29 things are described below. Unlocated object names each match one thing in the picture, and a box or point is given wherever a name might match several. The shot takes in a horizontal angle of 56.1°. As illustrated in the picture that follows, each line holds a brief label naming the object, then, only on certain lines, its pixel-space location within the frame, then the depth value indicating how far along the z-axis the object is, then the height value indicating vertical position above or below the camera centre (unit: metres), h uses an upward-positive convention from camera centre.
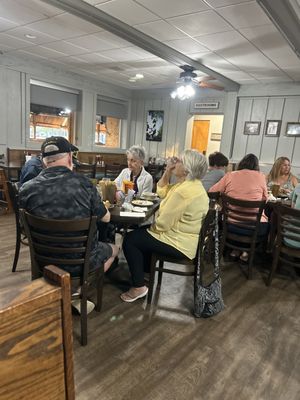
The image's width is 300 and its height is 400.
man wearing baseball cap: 1.64 -0.33
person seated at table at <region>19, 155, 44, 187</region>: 2.93 -0.39
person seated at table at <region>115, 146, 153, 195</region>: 3.18 -0.39
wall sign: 6.58 +0.95
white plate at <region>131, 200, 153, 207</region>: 2.61 -0.57
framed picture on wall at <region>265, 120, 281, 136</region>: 5.73 +0.48
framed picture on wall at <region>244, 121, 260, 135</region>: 5.96 +0.46
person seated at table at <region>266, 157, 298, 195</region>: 3.88 -0.34
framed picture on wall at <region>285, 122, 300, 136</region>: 5.50 +0.47
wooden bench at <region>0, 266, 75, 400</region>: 0.52 -0.41
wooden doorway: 8.13 +0.32
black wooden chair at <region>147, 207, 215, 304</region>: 2.17 -0.90
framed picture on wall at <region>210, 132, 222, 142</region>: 8.08 +0.28
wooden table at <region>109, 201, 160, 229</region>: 2.18 -0.60
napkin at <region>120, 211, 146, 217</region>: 2.22 -0.58
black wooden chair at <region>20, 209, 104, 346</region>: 1.60 -0.66
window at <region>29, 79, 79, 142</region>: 5.89 +0.50
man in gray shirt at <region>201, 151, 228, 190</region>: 3.51 -0.28
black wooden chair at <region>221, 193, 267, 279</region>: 2.89 -0.78
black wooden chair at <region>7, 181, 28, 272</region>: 2.52 -0.75
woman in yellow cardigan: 2.15 -0.60
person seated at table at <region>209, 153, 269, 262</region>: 3.05 -0.38
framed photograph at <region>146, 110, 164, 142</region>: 7.51 +0.44
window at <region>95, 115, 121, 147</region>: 7.44 +0.18
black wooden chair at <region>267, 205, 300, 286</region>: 2.56 -0.76
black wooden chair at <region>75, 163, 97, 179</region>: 5.20 -0.61
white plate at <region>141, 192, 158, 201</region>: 2.97 -0.58
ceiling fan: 4.65 +1.11
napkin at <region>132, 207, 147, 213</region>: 2.38 -0.58
